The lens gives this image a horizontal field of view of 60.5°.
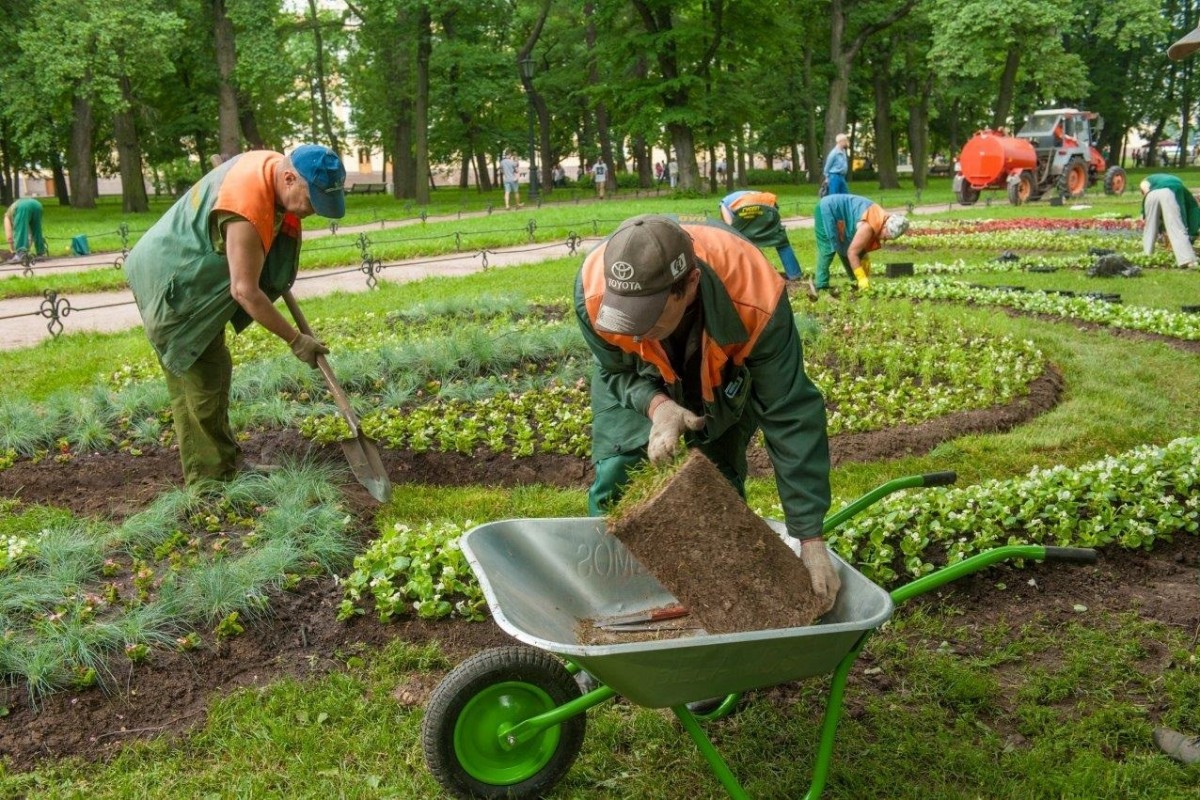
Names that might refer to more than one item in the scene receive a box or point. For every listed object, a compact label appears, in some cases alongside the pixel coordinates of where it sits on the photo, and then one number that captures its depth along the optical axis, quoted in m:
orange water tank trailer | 24.59
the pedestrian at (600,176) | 30.48
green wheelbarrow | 2.36
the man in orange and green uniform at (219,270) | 4.37
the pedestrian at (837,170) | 14.70
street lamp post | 28.00
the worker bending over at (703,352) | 2.53
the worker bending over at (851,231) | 10.20
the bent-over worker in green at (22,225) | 15.56
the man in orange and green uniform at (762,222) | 9.77
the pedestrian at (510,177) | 26.25
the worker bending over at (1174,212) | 12.08
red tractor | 24.72
